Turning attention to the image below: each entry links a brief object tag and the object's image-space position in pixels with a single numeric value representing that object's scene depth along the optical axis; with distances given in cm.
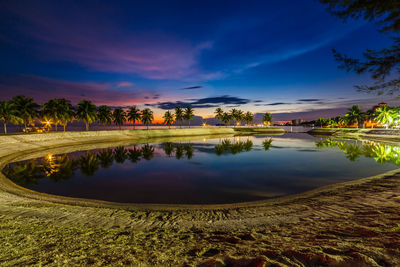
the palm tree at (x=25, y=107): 5554
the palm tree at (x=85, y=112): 7380
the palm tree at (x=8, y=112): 4984
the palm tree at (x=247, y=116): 19620
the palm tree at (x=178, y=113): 13850
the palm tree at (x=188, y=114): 14002
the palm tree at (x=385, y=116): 8915
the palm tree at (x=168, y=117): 13406
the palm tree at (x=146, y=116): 11628
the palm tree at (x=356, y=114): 13425
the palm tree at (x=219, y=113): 17288
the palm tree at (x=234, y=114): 17708
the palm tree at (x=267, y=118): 19250
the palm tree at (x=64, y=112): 6562
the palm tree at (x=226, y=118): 17425
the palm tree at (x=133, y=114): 10869
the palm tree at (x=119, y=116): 10429
